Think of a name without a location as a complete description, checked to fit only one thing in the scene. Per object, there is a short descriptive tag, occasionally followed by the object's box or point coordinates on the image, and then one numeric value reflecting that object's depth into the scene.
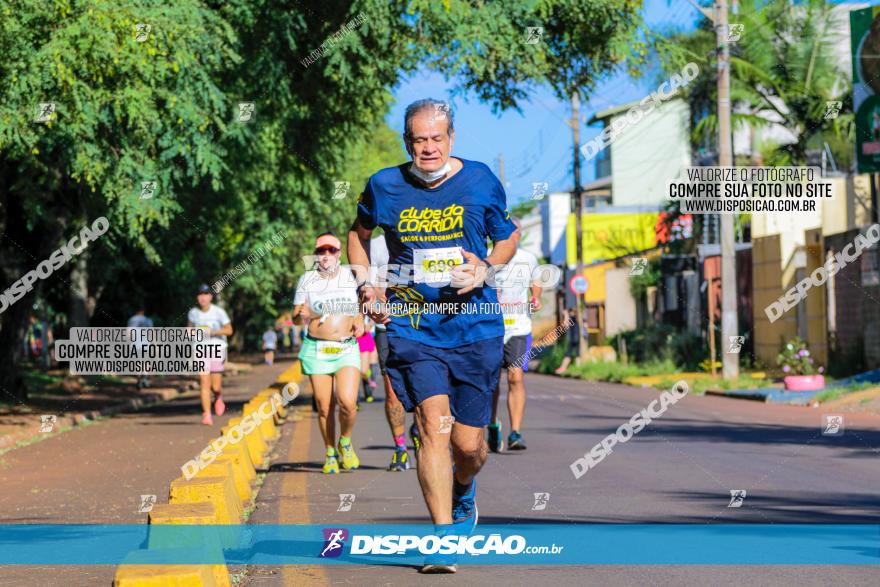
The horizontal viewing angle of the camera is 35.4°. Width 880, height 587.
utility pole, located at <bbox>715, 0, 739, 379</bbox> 26.34
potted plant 23.47
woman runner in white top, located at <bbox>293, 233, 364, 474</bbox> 11.08
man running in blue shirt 6.44
